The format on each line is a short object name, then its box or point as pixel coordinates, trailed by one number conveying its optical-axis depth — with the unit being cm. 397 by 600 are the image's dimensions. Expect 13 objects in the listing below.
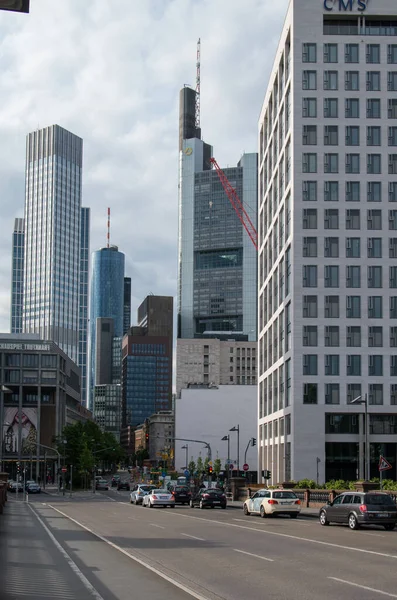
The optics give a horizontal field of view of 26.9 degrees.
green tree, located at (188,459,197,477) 14780
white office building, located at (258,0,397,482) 7788
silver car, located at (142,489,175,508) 5928
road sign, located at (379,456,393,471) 3997
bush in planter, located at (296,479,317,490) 5702
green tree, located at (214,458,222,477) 13408
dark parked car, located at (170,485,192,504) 6447
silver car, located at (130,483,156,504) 6594
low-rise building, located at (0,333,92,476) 15625
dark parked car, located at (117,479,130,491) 12375
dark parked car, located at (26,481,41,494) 10660
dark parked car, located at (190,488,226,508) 5709
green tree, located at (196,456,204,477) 13450
